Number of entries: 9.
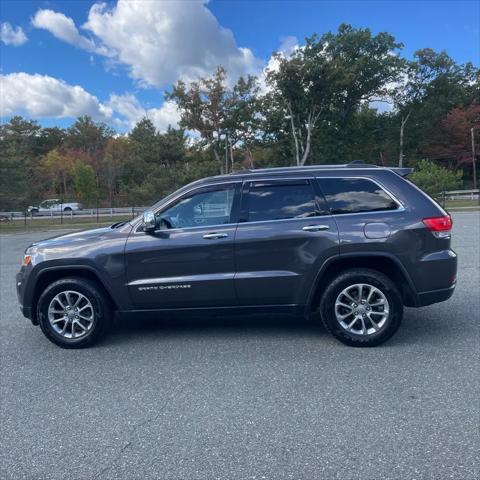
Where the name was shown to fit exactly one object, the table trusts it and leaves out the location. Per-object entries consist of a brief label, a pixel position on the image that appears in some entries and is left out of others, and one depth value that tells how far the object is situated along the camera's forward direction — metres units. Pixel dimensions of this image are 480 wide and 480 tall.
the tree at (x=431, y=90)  52.66
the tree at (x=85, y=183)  56.56
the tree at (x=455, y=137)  49.97
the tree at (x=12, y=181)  27.86
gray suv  4.55
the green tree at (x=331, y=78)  39.34
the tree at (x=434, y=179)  31.50
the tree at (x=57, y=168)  64.38
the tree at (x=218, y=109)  42.62
